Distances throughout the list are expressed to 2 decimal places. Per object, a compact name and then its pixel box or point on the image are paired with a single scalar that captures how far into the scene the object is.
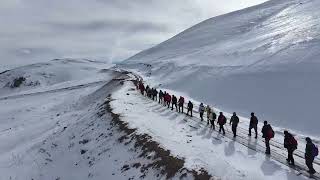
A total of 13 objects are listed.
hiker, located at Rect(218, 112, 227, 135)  13.36
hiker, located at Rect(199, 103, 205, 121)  15.93
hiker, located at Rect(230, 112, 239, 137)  12.79
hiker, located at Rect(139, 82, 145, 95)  26.55
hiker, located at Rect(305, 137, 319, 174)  9.09
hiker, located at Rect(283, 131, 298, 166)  9.85
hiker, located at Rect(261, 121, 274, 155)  10.94
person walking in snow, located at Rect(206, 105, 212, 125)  14.76
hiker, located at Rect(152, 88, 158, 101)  23.17
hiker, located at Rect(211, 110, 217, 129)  14.30
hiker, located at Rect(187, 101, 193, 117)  17.04
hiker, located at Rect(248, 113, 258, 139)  12.91
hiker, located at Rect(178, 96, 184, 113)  18.19
